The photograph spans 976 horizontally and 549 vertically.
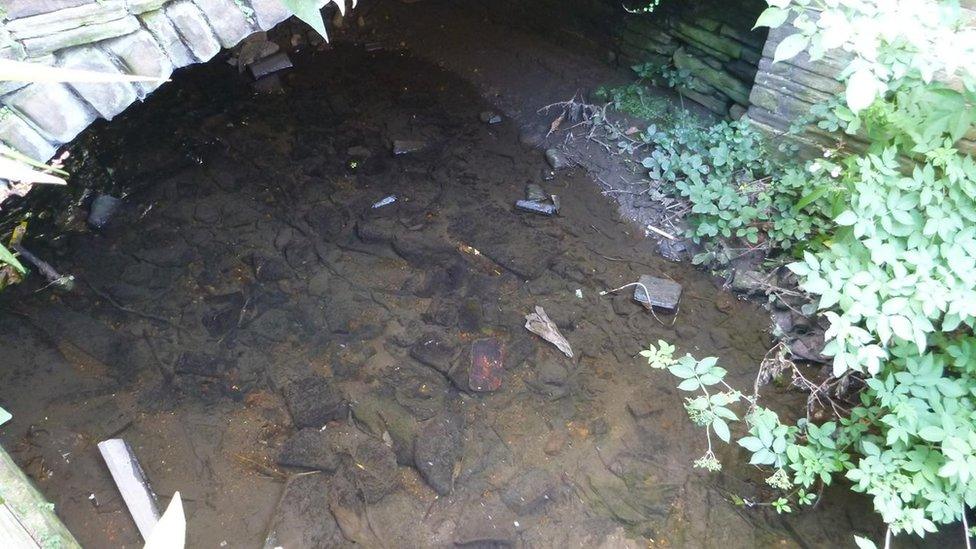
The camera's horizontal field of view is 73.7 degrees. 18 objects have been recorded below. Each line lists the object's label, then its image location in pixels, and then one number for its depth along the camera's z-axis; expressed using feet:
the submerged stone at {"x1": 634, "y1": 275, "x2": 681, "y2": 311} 13.34
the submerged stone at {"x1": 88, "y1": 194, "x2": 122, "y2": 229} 14.84
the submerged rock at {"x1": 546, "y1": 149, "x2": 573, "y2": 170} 16.43
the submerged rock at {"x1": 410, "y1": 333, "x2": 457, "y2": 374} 12.55
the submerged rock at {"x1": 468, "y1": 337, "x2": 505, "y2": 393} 12.26
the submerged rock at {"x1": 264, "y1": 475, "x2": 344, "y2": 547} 10.30
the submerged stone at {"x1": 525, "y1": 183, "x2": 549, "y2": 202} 15.69
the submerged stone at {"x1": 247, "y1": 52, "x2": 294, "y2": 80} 18.83
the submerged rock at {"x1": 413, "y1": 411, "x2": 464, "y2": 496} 10.99
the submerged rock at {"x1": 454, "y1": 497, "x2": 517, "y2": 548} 10.32
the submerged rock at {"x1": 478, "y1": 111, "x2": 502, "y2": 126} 17.67
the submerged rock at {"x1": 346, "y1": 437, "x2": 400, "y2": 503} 10.88
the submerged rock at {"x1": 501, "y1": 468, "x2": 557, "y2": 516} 10.73
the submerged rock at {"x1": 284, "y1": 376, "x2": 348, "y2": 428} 11.74
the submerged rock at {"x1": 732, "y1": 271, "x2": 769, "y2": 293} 13.41
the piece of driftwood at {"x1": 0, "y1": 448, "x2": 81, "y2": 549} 6.43
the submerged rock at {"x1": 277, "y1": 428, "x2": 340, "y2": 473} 11.10
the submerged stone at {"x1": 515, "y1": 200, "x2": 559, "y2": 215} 15.30
